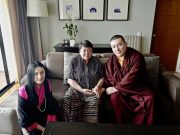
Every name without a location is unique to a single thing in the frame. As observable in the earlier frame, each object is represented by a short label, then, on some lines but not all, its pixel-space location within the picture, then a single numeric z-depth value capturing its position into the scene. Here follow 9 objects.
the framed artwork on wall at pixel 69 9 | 3.48
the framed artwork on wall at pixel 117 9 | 3.47
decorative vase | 3.42
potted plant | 3.46
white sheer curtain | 2.84
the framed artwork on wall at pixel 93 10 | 3.48
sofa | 1.87
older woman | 1.79
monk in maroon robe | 1.79
